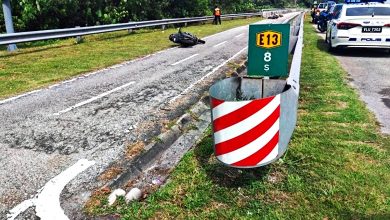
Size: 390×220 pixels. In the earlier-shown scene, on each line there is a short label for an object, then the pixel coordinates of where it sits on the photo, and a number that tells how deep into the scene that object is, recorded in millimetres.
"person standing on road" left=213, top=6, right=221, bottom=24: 31752
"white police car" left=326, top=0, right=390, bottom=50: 10734
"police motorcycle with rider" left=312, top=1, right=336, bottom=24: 30030
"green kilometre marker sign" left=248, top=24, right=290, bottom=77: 5508
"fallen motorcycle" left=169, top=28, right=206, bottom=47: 14938
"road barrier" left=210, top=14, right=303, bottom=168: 3256
